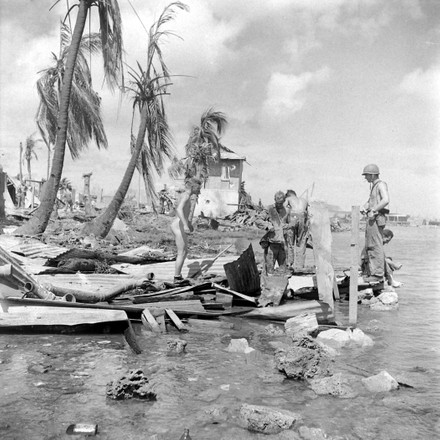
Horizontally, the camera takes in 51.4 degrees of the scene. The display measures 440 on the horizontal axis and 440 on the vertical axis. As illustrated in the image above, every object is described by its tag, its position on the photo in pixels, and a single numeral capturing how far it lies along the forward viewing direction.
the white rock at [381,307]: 8.13
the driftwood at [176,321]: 6.04
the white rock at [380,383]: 4.11
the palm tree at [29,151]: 53.70
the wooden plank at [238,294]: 7.19
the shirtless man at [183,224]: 8.10
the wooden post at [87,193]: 30.36
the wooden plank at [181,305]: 6.53
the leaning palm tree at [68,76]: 12.45
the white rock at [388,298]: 8.37
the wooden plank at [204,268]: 8.80
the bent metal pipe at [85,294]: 6.50
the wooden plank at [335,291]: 8.25
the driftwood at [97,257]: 9.17
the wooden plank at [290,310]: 6.74
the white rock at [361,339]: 5.68
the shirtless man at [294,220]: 8.73
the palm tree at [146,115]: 16.47
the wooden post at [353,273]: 6.48
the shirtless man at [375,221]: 8.48
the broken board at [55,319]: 5.48
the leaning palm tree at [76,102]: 15.90
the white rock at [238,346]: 5.24
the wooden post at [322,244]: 7.03
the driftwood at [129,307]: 5.66
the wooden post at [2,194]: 22.19
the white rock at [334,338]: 5.64
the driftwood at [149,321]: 5.91
